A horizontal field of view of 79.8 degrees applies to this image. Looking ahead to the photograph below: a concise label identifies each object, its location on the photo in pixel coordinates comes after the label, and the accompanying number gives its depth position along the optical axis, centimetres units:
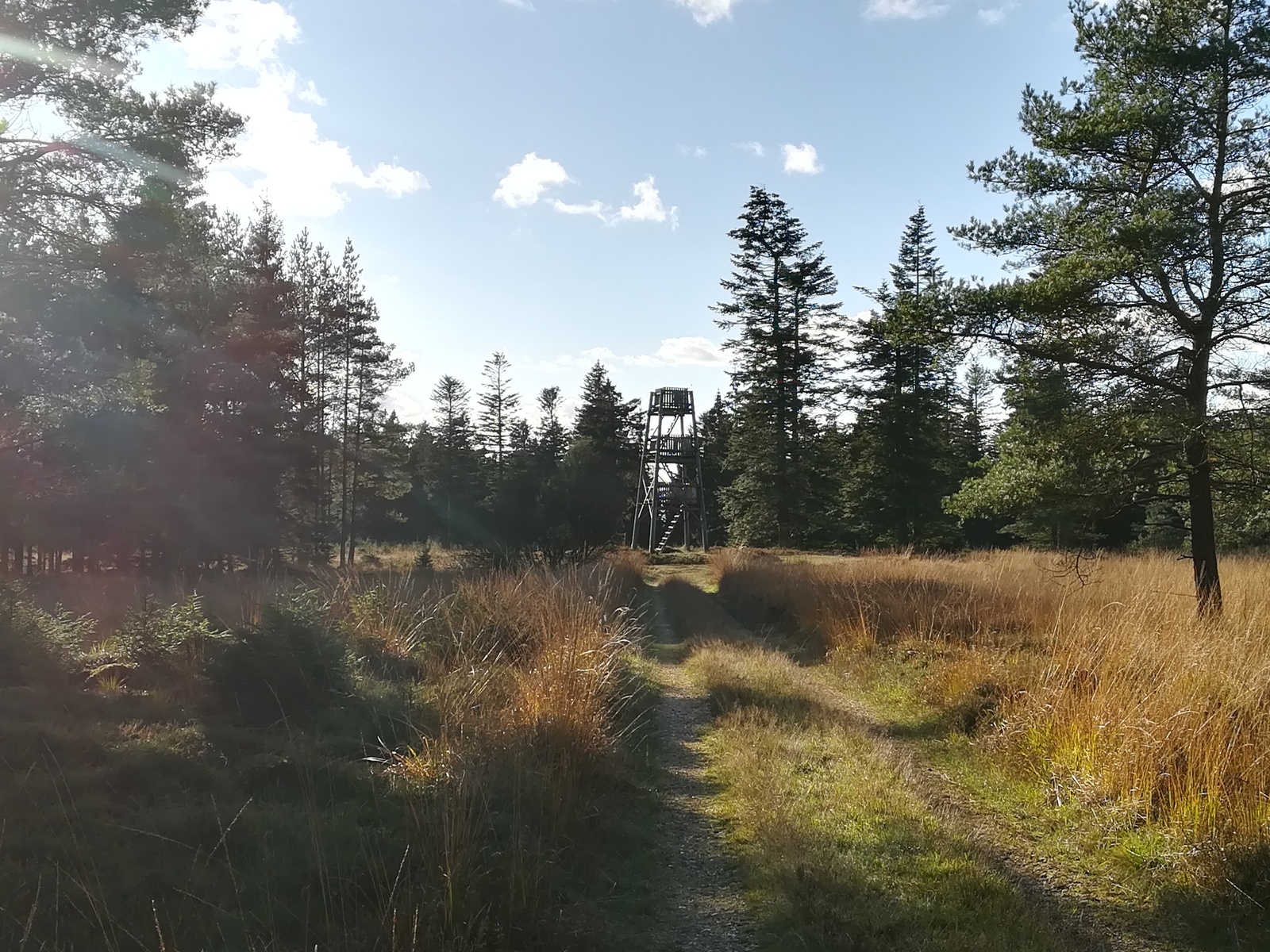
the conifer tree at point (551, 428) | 5540
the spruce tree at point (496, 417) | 5903
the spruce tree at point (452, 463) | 4676
